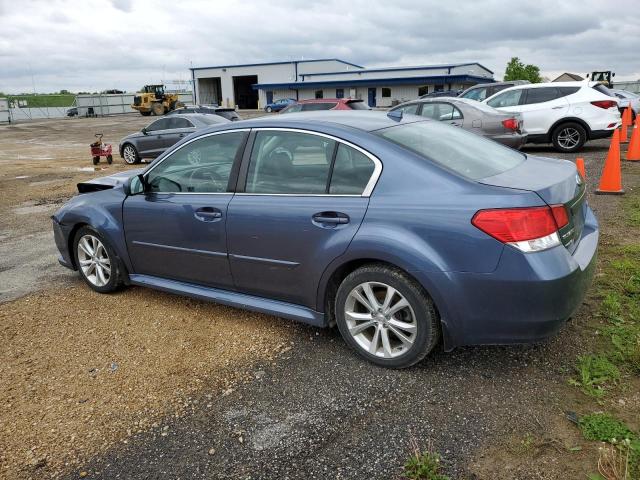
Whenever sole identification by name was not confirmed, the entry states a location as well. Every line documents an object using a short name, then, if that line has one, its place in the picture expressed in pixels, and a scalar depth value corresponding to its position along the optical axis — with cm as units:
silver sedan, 1088
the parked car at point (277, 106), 5180
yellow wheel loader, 5238
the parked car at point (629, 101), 1988
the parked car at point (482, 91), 1867
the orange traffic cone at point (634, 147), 1154
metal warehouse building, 5562
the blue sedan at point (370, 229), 290
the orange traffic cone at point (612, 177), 804
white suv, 1209
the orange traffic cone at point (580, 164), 645
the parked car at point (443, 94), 2953
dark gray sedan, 1525
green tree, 7369
